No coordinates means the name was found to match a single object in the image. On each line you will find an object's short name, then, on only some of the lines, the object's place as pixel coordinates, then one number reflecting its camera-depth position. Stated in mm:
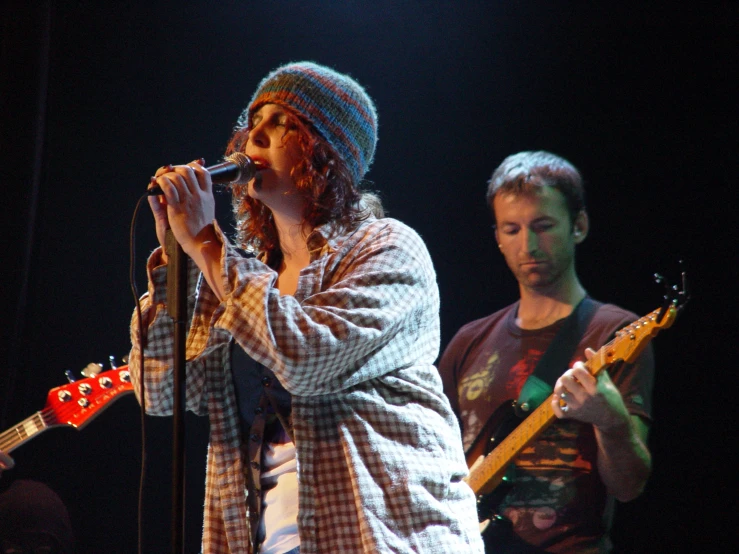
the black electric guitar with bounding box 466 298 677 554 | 7800
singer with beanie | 6837
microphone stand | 6791
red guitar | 8157
